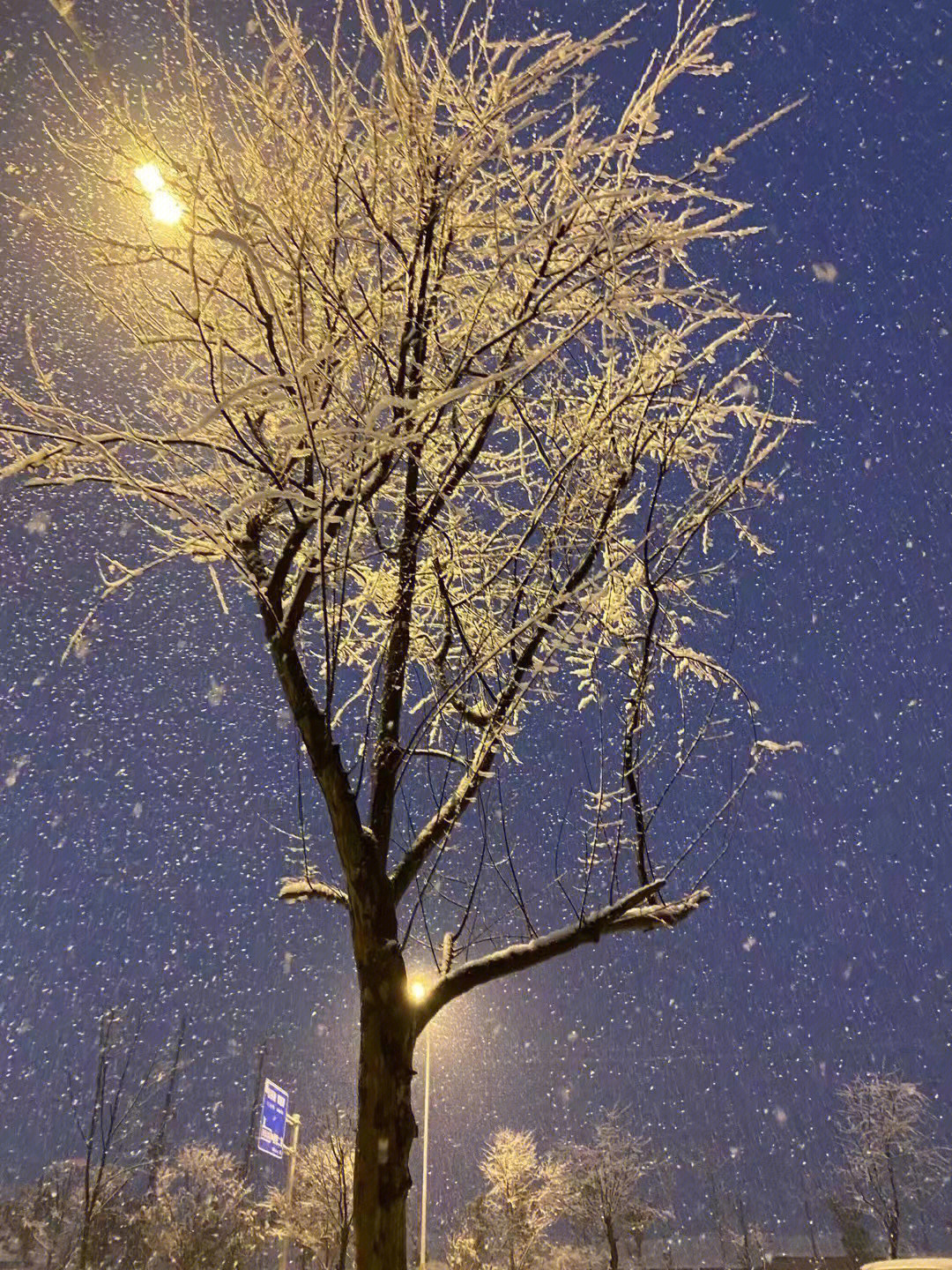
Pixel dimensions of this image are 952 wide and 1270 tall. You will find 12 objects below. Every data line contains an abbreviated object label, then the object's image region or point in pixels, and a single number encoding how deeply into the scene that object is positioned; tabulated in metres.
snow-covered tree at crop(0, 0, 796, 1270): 2.46
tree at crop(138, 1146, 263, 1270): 39.38
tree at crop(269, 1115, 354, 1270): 28.71
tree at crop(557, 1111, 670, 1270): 43.44
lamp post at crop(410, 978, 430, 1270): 13.34
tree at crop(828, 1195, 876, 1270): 45.03
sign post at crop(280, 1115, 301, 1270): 11.69
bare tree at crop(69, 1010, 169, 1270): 15.32
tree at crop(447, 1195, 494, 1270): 33.09
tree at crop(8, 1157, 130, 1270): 46.00
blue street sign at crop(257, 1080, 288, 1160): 12.01
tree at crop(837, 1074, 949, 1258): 34.38
